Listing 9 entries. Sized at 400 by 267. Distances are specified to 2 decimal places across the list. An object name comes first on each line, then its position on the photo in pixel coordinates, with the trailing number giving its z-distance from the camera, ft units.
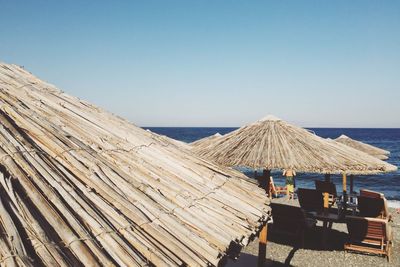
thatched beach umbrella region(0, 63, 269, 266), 4.57
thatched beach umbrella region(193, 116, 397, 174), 19.31
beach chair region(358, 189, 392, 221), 26.68
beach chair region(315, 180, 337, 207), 28.58
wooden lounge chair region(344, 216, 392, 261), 22.66
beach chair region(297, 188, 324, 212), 28.91
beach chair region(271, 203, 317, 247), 23.77
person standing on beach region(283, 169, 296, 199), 48.88
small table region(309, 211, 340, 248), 26.00
